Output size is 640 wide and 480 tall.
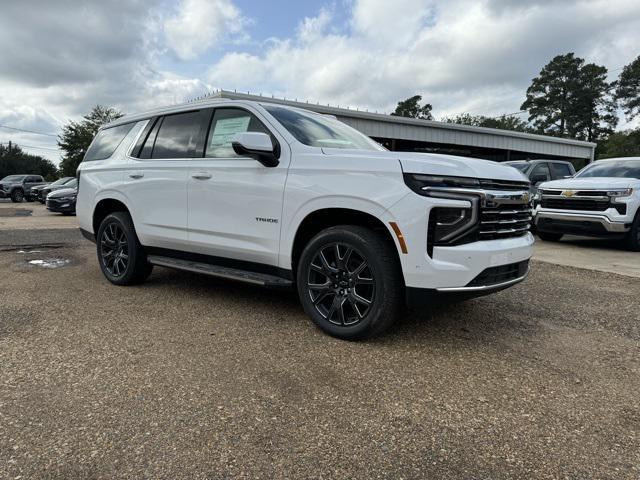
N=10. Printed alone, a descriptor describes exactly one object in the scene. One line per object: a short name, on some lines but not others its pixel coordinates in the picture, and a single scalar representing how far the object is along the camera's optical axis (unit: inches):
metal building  880.3
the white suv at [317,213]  120.6
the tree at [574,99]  2491.4
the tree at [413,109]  2979.8
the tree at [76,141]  1743.4
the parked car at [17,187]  1103.0
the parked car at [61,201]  647.1
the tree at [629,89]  2330.2
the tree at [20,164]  2792.8
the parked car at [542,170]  462.0
